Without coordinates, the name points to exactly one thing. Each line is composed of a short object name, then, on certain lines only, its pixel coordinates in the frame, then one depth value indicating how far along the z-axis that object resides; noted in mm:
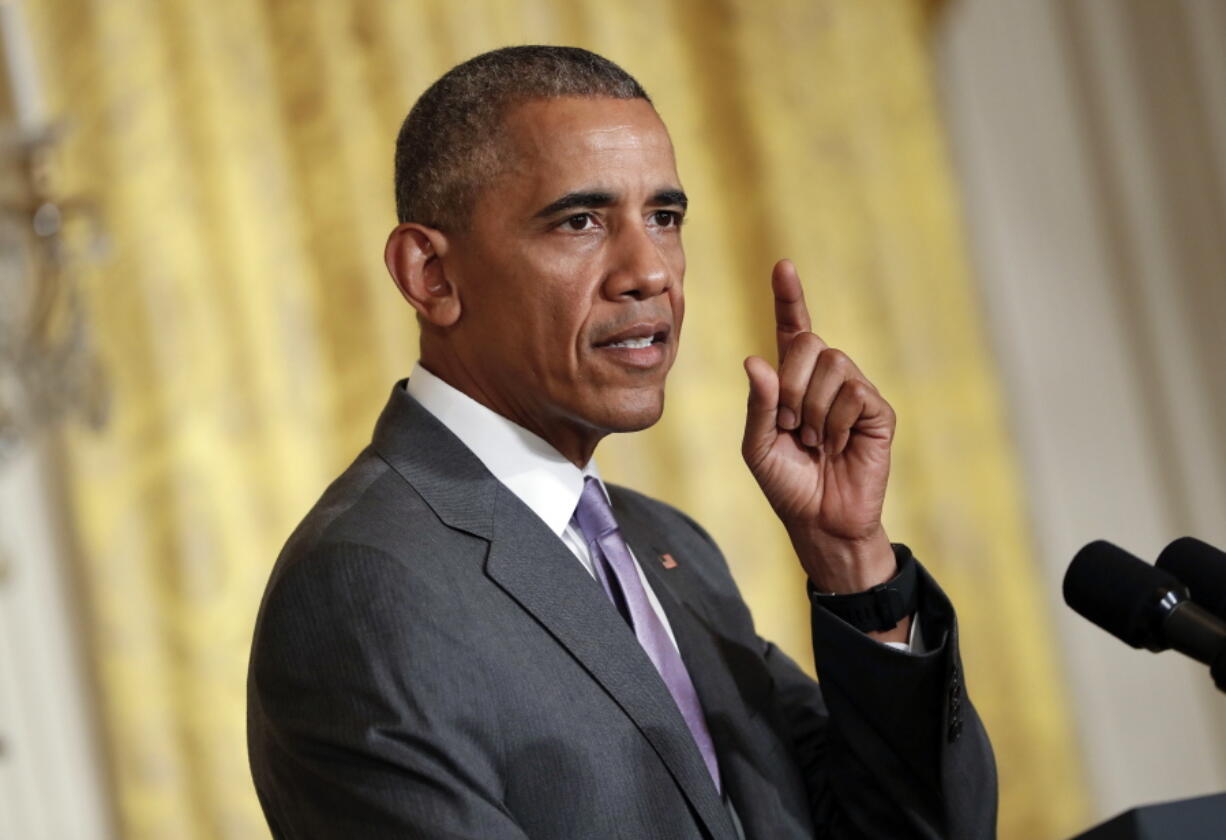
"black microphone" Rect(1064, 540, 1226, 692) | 4965
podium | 4984
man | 5134
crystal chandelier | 5757
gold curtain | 6056
